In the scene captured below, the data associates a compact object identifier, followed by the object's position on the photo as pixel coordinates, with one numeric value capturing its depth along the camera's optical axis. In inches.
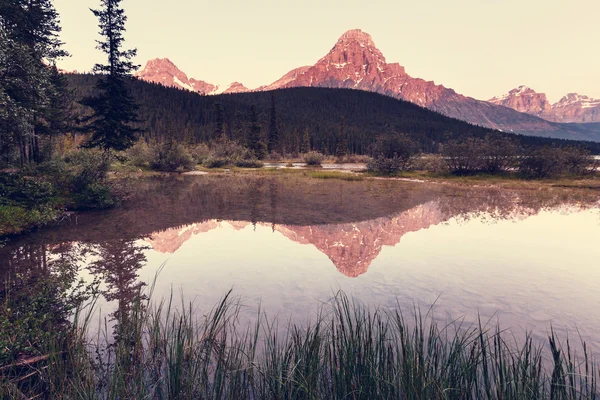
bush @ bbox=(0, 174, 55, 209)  575.2
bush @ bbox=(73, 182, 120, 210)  802.2
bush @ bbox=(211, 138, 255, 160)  2610.7
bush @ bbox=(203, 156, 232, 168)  2454.5
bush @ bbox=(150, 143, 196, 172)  2103.8
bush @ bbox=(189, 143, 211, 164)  2668.6
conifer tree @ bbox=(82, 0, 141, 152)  1093.1
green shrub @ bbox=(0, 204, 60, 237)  542.9
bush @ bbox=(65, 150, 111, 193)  823.7
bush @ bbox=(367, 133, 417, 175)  1798.7
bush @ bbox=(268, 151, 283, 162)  3368.9
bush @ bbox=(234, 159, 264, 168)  2496.3
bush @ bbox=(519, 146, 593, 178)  1385.3
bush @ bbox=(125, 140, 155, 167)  2137.3
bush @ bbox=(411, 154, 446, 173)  1690.3
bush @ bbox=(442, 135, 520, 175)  1486.2
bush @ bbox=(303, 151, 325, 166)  2618.1
